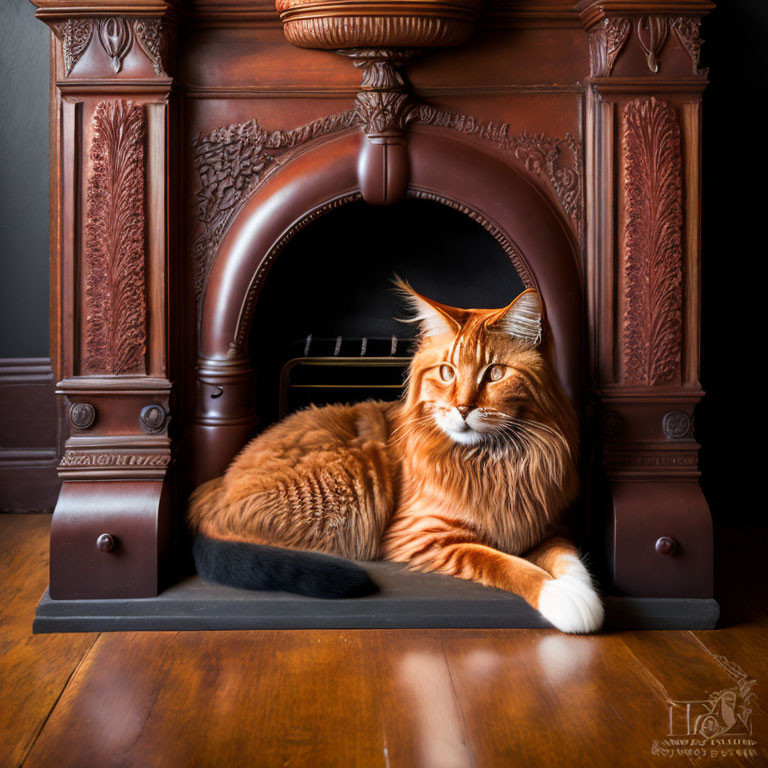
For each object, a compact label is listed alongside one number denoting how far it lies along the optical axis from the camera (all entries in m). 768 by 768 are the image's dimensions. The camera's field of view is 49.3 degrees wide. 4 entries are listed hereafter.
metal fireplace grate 2.50
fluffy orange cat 2.04
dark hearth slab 1.99
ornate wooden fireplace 2.10
